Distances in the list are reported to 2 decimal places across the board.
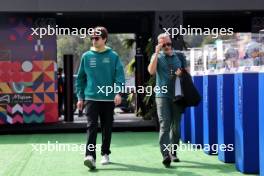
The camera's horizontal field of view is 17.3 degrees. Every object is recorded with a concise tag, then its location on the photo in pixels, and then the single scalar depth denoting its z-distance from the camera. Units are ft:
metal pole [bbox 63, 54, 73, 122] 77.75
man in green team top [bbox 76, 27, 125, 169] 38.40
